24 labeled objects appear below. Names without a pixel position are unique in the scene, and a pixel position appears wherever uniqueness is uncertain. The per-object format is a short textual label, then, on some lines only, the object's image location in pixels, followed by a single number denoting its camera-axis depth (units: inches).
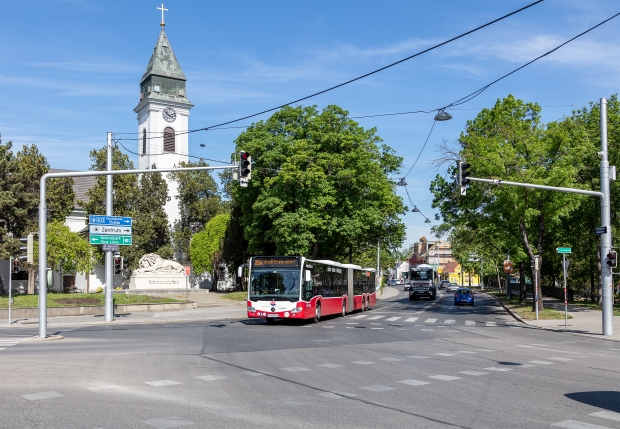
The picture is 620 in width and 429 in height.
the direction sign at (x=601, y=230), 947.2
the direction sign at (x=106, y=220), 1078.4
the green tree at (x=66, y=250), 1870.1
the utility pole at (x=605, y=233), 928.3
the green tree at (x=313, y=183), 1760.6
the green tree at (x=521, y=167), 1285.7
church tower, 3137.3
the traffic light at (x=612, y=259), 917.2
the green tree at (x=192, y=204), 2805.1
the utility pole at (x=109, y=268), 1088.2
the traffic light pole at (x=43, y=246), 816.3
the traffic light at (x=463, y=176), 851.9
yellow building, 6187.5
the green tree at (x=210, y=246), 2529.5
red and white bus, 1021.8
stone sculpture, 2201.0
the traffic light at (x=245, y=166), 761.0
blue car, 1950.1
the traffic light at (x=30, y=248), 872.3
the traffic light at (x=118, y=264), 1169.4
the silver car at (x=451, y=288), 3715.6
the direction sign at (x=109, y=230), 1077.8
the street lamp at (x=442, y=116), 957.8
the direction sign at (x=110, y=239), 1083.3
